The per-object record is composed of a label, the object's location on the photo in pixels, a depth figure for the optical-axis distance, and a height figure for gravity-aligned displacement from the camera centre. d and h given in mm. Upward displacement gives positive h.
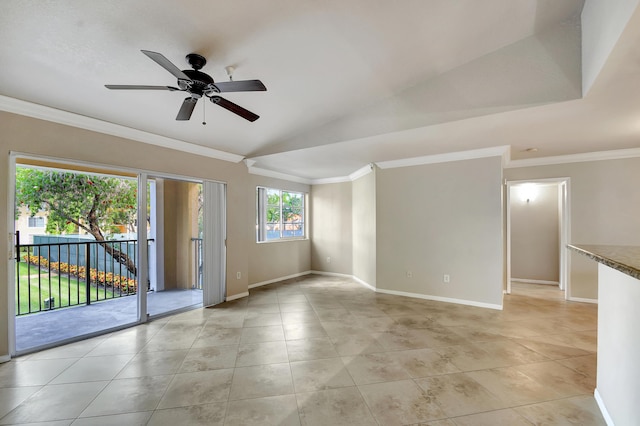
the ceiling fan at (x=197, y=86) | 2062 +1025
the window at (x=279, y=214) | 6277 -21
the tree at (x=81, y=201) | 4648 +261
